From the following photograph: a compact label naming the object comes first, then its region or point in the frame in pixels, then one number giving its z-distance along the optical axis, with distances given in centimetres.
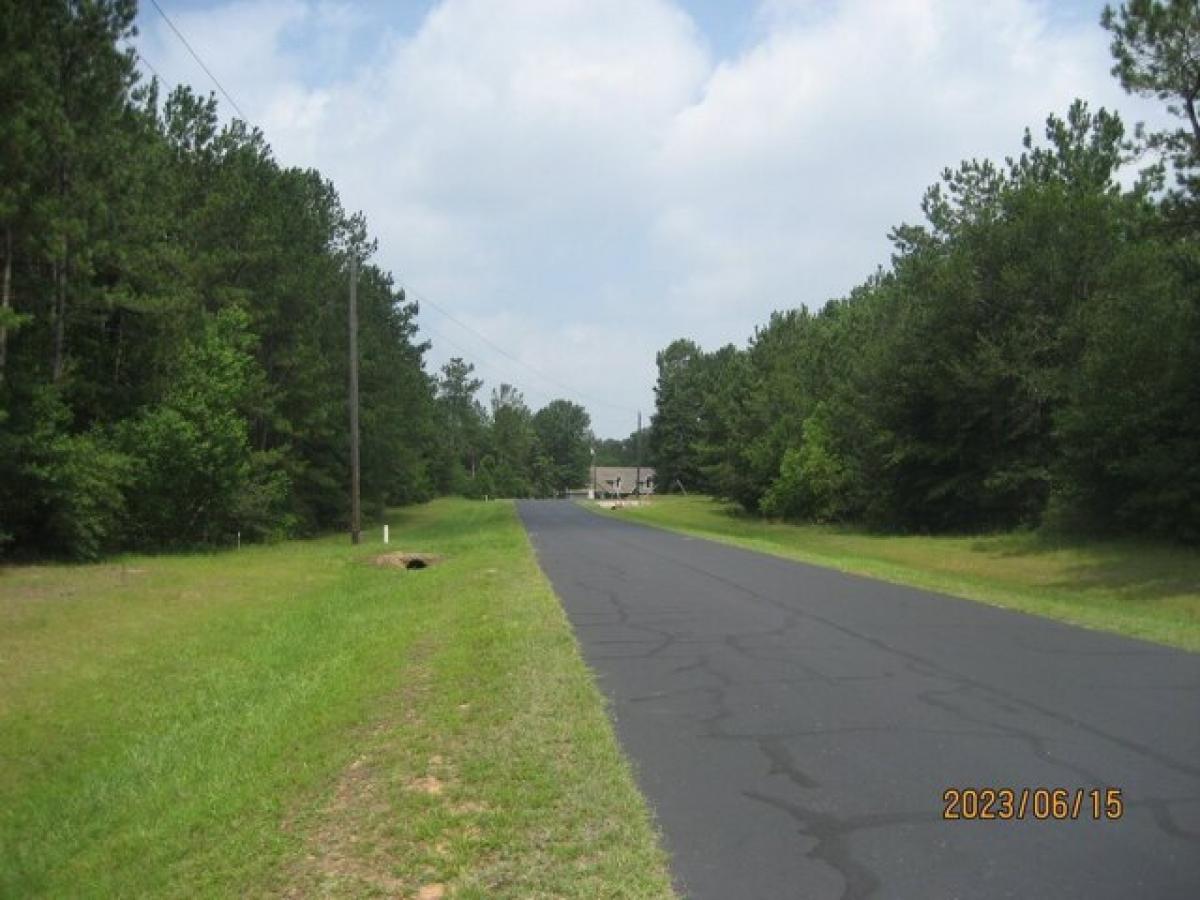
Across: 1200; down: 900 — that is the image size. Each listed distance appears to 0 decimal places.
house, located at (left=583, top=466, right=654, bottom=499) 13338
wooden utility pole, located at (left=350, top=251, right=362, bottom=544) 3203
